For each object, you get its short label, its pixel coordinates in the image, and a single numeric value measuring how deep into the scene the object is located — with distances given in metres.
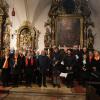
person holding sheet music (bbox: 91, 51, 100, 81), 4.84
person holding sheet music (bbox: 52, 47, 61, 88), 5.09
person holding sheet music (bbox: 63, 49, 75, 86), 5.05
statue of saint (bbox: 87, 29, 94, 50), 6.75
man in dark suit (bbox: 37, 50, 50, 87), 5.09
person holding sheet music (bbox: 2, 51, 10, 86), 5.00
